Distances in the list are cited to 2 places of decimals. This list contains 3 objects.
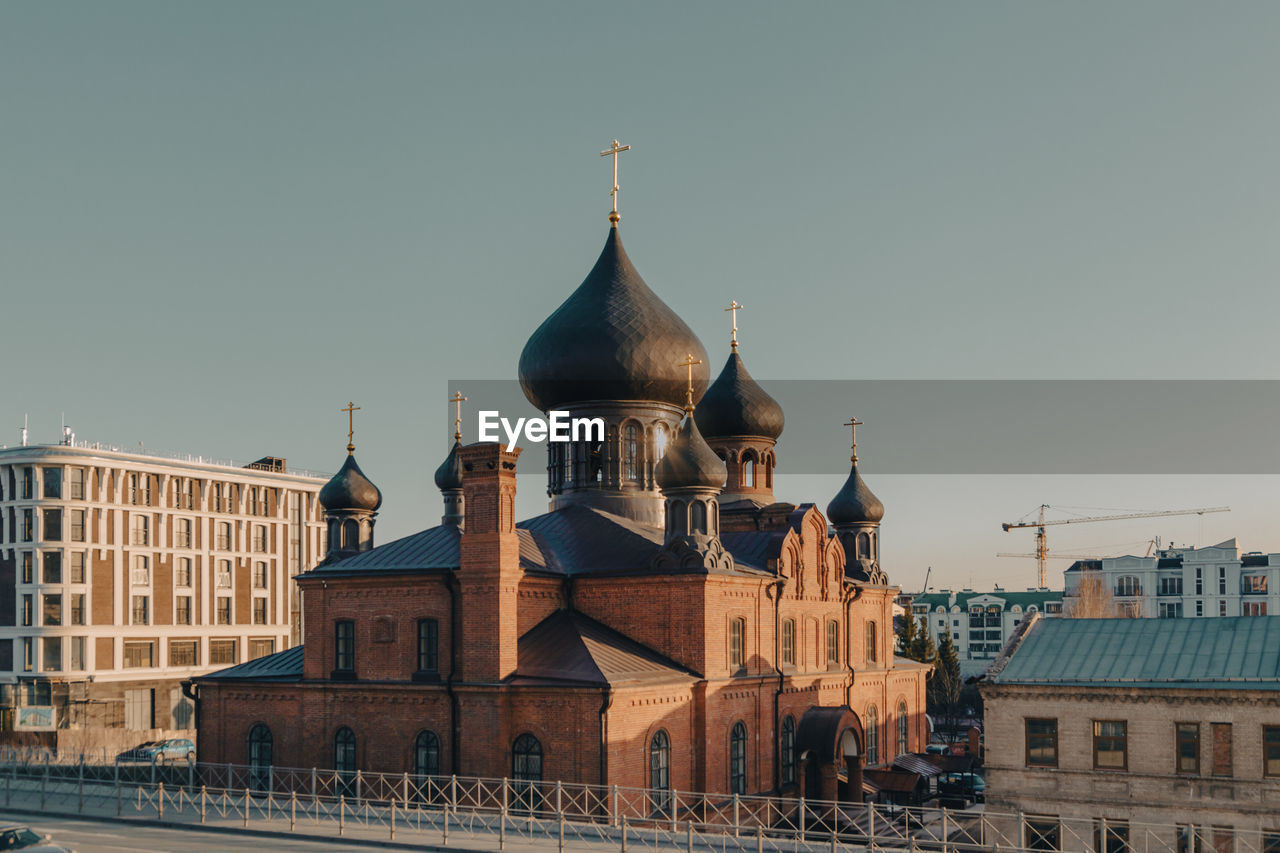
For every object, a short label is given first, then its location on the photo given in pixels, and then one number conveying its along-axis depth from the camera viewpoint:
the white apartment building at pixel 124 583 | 66.94
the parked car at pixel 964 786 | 45.56
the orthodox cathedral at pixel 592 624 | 31.45
